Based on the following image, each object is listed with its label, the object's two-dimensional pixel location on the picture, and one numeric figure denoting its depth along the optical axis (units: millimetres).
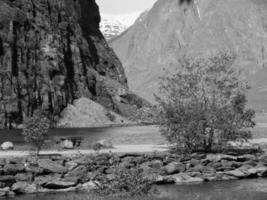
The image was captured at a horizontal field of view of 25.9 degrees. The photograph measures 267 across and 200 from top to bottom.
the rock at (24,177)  54869
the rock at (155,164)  58303
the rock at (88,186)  51406
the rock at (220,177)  58531
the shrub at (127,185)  36938
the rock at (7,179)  54750
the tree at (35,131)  63062
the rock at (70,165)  55744
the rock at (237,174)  59719
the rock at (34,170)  55344
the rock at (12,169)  55062
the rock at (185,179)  56872
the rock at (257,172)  60344
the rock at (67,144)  68612
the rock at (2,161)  55669
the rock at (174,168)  58562
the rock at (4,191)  51619
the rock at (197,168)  59825
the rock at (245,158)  62469
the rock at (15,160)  56125
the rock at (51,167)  55625
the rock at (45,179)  54281
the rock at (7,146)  69400
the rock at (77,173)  55238
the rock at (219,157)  61344
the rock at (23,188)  52634
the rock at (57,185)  53500
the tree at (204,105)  64438
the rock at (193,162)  60438
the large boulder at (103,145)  67250
